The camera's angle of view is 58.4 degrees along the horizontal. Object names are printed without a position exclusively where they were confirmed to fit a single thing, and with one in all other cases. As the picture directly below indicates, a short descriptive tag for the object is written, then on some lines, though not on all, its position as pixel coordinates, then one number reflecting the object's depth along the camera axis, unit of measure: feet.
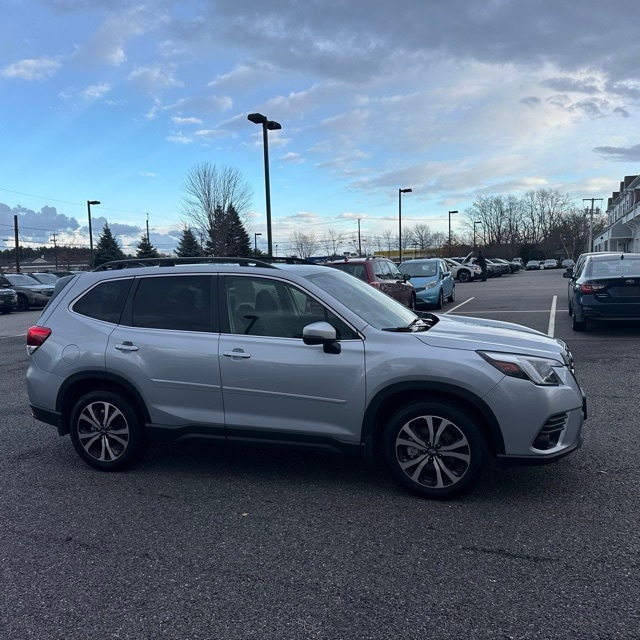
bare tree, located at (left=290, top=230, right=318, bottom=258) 306.76
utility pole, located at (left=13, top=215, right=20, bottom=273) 153.07
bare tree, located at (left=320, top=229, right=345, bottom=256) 321.83
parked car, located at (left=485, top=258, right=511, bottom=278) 144.66
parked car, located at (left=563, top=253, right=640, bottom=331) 33.04
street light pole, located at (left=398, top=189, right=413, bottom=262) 136.87
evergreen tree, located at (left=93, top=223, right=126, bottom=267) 198.16
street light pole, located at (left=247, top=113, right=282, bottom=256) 58.98
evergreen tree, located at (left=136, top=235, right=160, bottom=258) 210.38
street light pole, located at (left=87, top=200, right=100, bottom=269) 129.29
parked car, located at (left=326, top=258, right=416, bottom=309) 40.63
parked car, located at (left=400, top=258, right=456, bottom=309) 55.01
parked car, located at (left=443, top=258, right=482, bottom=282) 121.90
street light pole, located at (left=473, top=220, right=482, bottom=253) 312.91
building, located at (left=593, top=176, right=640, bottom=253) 176.45
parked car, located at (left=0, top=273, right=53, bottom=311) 79.05
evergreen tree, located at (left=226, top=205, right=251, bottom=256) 118.32
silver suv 12.44
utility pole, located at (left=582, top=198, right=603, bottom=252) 271.61
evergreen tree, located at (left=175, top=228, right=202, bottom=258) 174.35
